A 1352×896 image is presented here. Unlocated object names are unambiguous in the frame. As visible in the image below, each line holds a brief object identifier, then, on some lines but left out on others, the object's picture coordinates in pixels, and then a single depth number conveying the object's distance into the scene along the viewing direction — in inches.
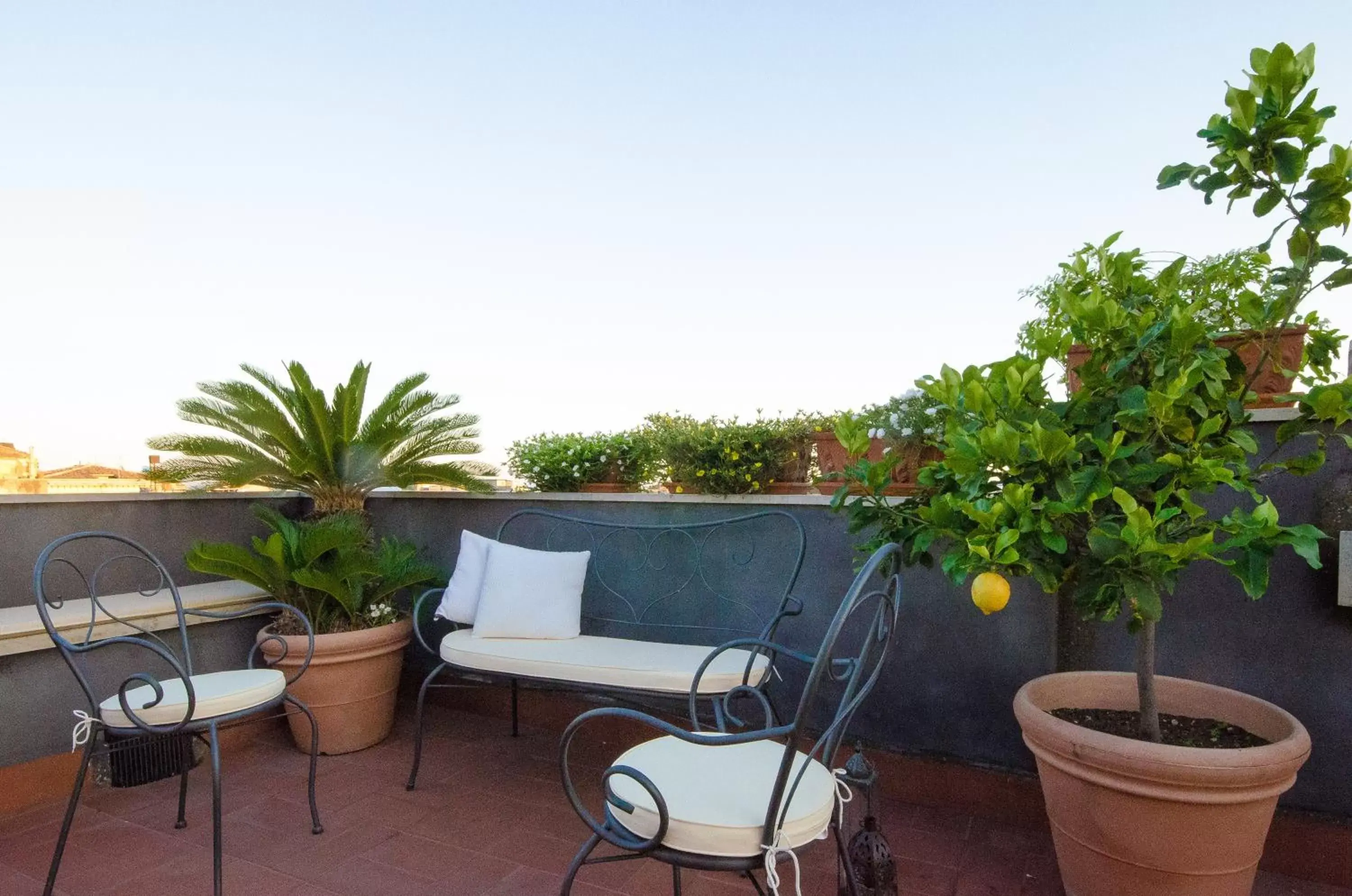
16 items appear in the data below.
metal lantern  56.1
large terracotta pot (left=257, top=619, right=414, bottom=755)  116.6
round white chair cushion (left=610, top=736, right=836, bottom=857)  47.5
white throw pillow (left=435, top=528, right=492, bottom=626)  119.9
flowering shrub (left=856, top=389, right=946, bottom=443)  99.9
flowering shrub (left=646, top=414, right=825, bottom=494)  118.6
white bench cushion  92.0
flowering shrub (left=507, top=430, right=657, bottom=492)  141.1
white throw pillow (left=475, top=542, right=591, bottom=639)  111.5
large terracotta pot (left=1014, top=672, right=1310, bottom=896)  61.0
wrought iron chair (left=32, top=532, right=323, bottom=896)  76.1
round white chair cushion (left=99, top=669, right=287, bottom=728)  77.2
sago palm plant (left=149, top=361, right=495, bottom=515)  144.4
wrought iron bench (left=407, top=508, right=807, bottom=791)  114.9
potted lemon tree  57.7
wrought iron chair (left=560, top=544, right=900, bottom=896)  46.5
